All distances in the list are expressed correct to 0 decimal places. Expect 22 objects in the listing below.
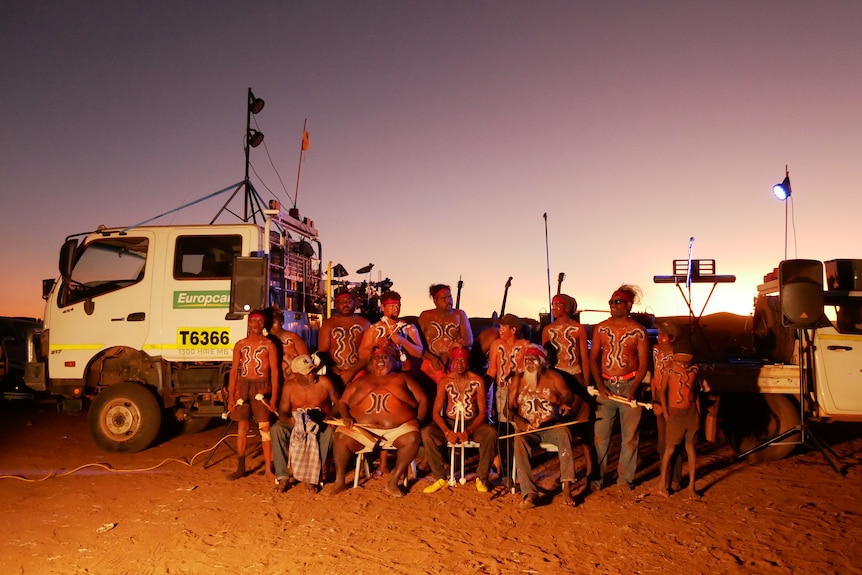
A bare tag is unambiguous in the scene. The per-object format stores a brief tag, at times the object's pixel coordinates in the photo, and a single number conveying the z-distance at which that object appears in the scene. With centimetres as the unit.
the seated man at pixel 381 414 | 663
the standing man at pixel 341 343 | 736
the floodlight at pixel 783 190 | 932
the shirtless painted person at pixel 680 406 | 638
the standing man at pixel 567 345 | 683
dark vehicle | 1338
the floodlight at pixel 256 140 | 1118
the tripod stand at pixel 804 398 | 734
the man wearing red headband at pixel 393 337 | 719
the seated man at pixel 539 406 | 627
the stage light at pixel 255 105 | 1117
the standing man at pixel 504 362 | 689
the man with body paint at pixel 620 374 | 660
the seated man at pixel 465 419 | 661
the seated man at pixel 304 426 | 677
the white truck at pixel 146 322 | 813
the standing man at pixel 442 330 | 728
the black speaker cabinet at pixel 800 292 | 727
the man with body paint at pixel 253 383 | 716
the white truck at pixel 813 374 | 759
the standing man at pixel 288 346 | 738
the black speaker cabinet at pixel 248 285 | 765
